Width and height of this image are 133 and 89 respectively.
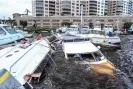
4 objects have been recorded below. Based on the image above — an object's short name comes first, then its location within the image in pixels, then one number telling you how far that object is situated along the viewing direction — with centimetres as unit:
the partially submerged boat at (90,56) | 770
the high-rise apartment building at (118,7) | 8823
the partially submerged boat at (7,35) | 1023
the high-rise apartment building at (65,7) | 7374
